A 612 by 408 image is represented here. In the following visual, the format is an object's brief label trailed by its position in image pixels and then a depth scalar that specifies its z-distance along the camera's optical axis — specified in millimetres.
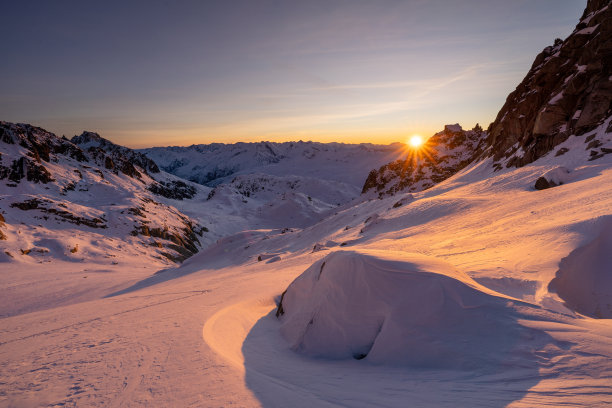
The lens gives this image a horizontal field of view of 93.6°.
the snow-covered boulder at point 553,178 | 19078
